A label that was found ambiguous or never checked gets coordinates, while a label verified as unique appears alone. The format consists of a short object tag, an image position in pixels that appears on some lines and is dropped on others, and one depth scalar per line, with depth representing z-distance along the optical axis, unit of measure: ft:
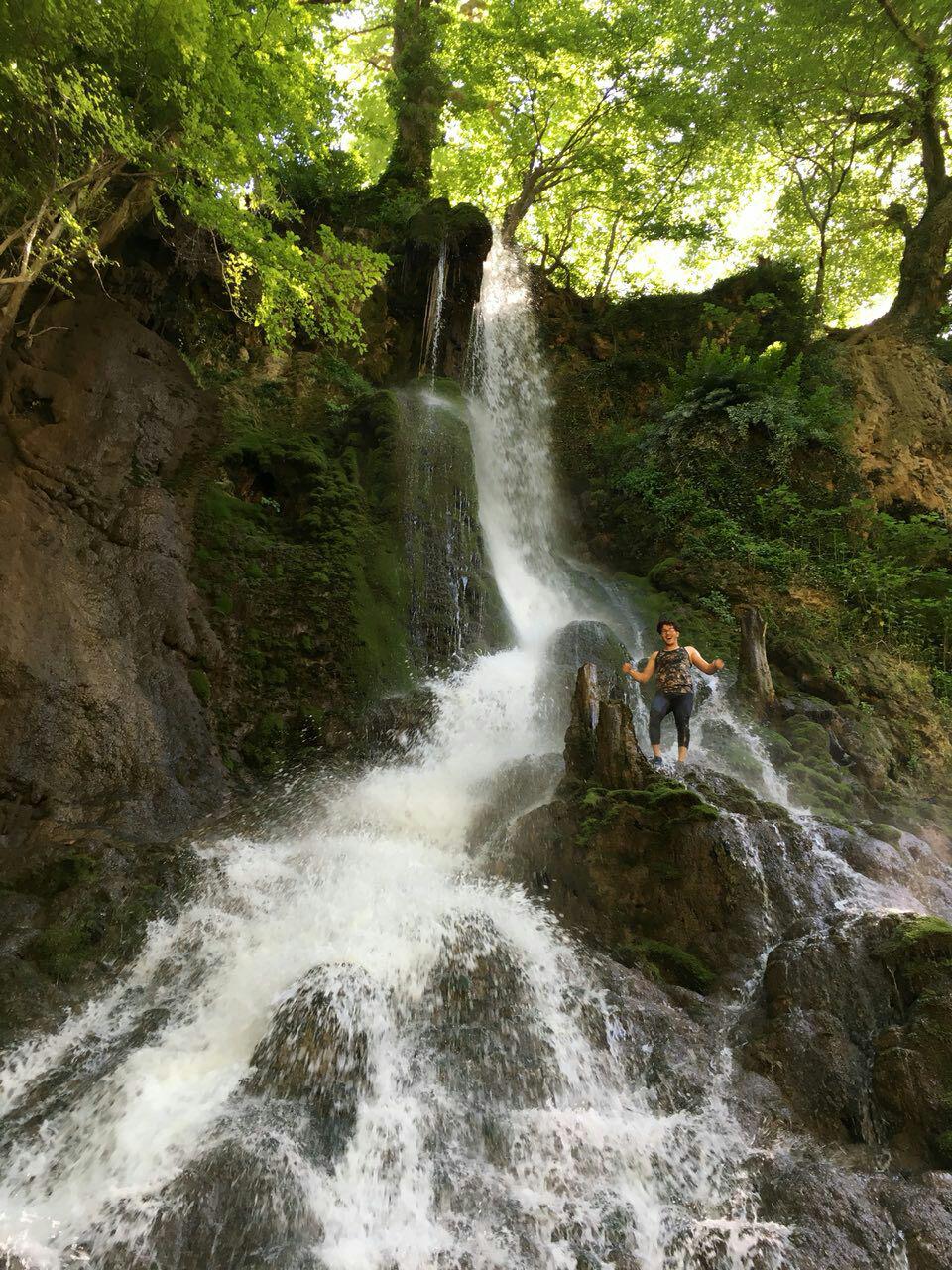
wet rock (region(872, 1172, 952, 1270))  10.15
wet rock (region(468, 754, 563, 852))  22.86
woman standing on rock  23.00
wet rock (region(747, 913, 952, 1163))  12.48
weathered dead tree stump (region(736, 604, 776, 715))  30.68
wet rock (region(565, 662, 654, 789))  20.84
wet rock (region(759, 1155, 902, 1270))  10.37
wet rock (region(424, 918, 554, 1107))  13.35
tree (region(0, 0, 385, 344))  19.20
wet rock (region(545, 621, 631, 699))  29.84
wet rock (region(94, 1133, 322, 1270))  9.91
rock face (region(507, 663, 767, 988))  17.17
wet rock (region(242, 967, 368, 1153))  12.35
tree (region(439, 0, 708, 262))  53.42
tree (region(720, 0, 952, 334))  47.24
